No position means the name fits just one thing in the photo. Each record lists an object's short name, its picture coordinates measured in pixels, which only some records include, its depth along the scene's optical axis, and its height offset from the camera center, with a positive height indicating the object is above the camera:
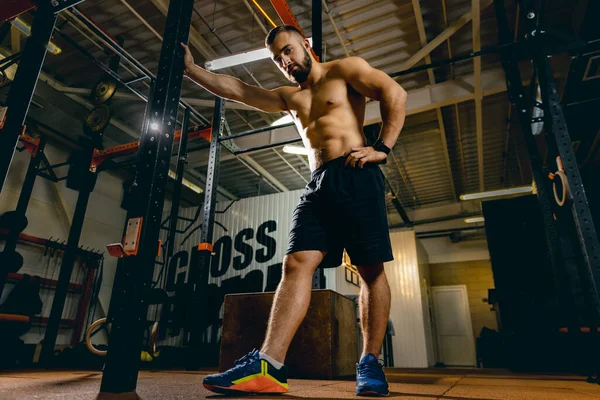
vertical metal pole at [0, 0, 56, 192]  1.79 +1.21
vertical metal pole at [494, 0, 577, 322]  3.74 +1.93
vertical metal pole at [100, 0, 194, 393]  1.16 +0.42
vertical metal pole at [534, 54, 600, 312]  2.12 +0.90
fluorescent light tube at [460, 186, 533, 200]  7.40 +2.73
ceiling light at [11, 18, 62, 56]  4.08 +3.21
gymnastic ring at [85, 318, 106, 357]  2.81 -0.07
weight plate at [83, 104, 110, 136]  5.63 +3.02
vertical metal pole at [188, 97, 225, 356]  3.63 +0.65
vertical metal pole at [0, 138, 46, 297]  4.75 +1.85
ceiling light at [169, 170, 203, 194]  8.18 +3.08
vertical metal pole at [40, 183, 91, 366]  4.35 +0.36
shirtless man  1.36 +0.52
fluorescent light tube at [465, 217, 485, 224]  9.48 +2.77
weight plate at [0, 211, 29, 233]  4.70 +1.42
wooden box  2.53 -0.05
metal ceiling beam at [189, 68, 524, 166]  5.68 +3.62
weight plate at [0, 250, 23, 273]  5.51 +0.90
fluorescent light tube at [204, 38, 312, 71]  3.72 +2.71
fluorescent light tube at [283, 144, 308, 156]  6.30 +2.95
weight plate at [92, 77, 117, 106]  5.53 +3.40
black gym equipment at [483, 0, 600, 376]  2.41 +0.97
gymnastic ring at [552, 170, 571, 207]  2.51 +1.00
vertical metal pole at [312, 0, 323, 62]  3.19 +2.58
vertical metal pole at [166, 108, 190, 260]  4.26 +1.79
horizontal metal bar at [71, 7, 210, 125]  2.54 +2.13
